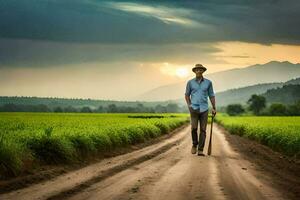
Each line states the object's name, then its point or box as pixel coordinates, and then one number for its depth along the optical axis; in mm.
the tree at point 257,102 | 196250
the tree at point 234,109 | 186750
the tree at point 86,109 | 165500
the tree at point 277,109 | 153312
